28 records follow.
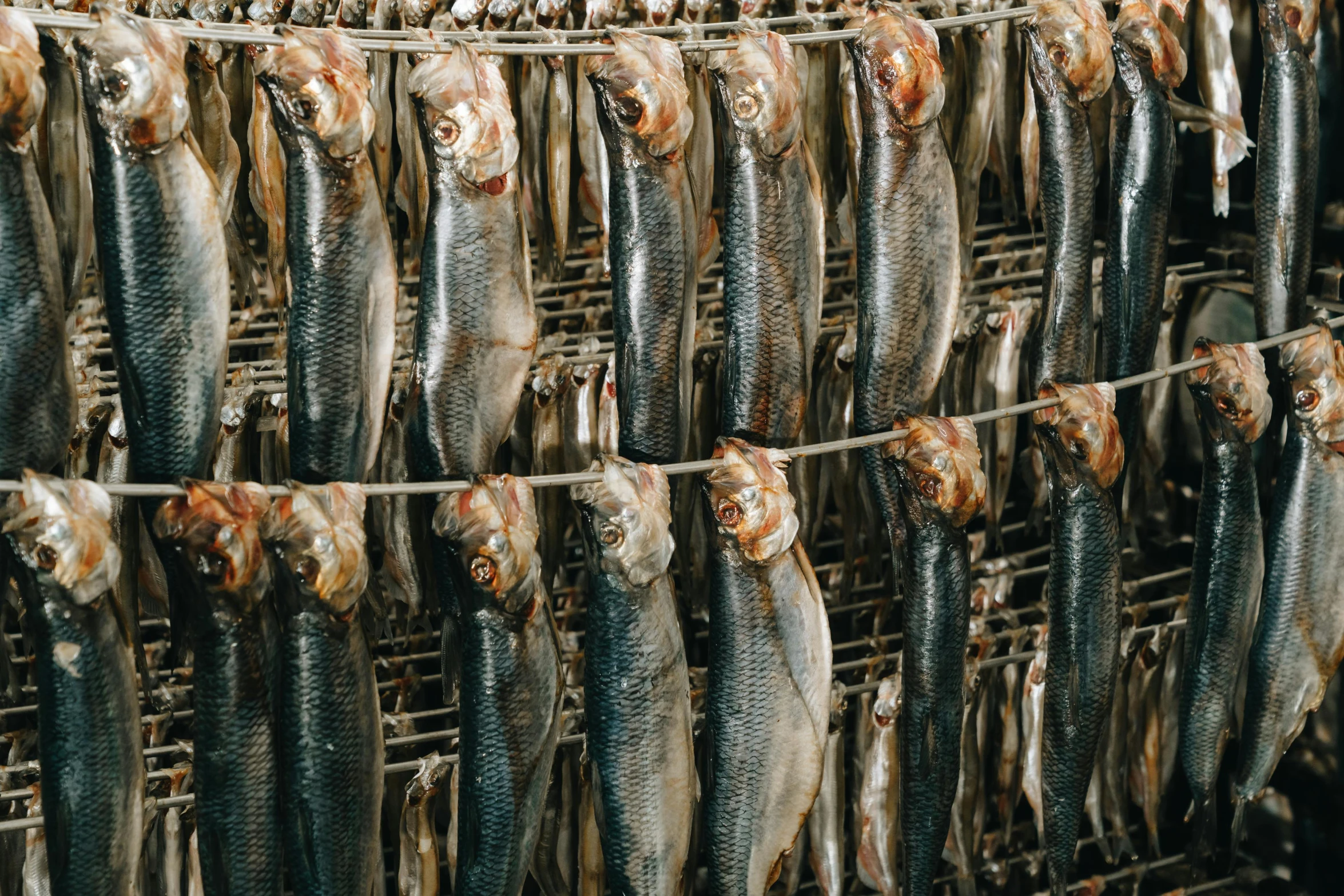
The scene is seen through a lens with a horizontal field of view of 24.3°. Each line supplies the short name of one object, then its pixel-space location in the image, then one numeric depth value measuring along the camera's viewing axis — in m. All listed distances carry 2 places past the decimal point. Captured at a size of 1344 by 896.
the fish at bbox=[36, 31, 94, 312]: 1.37
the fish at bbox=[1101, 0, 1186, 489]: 1.44
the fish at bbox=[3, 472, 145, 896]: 1.30
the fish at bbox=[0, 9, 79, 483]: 1.29
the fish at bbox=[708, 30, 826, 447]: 1.37
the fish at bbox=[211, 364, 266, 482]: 1.48
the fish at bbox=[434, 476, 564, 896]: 1.35
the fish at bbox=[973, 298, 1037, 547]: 1.61
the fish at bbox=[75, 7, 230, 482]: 1.30
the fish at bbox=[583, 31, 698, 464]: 1.36
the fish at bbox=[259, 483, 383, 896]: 1.33
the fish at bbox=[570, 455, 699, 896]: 1.36
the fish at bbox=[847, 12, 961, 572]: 1.39
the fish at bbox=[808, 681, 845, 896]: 1.53
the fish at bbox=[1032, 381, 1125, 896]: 1.43
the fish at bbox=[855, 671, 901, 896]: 1.54
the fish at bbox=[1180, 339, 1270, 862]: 1.45
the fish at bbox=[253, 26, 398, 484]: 1.33
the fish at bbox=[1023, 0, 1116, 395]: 1.41
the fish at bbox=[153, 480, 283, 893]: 1.32
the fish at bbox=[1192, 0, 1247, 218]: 1.53
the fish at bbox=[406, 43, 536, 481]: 1.35
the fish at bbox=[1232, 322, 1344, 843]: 1.49
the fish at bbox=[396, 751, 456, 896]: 1.47
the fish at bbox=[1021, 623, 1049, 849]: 1.56
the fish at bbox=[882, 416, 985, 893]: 1.40
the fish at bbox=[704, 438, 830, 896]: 1.39
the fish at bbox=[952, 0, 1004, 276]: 1.49
